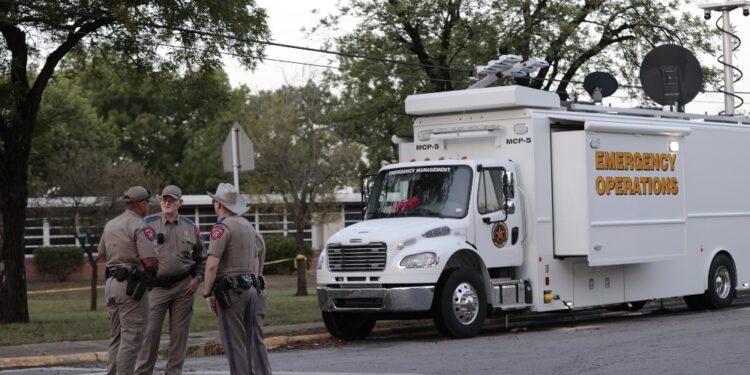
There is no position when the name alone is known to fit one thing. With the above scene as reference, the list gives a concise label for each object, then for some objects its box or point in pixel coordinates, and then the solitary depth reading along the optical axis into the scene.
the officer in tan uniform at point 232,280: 10.19
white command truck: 15.66
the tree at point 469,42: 23.97
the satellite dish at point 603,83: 21.41
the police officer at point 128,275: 10.63
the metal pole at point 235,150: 17.23
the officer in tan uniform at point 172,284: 10.80
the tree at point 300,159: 33.28
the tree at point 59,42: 18.36
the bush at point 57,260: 42.94
